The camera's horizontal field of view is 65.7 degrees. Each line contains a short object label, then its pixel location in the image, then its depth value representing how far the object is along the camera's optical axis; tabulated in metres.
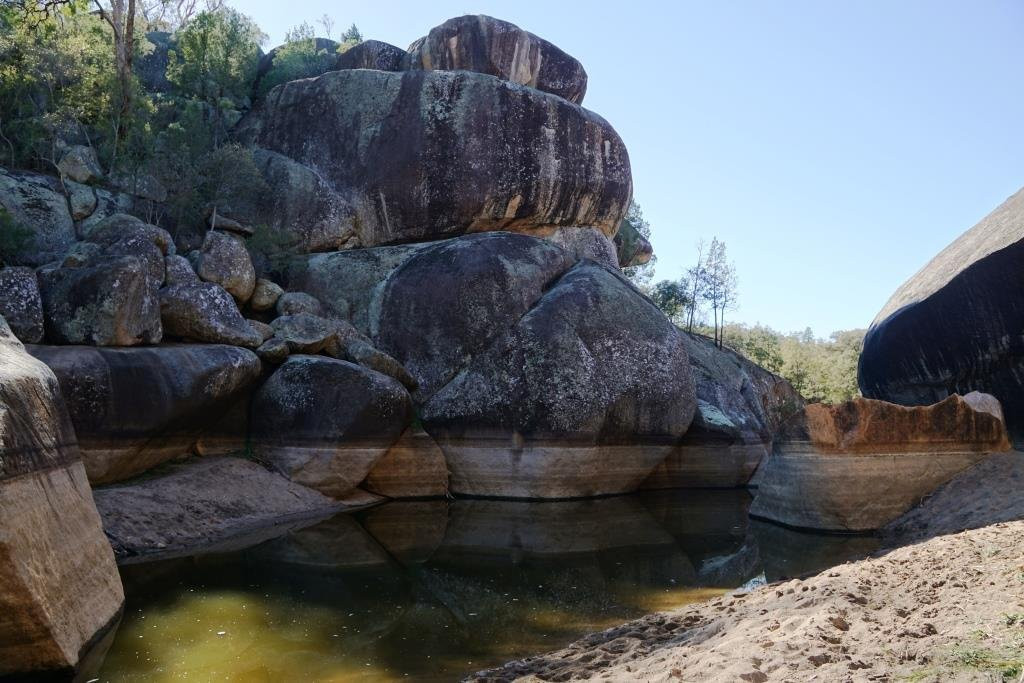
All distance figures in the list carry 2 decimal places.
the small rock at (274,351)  15.31
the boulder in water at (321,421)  14.89
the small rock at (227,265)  16.45
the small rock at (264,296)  17.56
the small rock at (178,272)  14.98
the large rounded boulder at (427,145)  21.91
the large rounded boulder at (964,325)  12.20
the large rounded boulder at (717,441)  19.42
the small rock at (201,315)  14.20
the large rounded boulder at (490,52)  24.36
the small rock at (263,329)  15.57
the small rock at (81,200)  16.12
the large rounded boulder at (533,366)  16.59
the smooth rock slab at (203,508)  10.68
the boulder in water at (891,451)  11.68
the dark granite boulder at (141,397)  11.52
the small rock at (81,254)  13.45
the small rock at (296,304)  17.61
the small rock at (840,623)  5.29
